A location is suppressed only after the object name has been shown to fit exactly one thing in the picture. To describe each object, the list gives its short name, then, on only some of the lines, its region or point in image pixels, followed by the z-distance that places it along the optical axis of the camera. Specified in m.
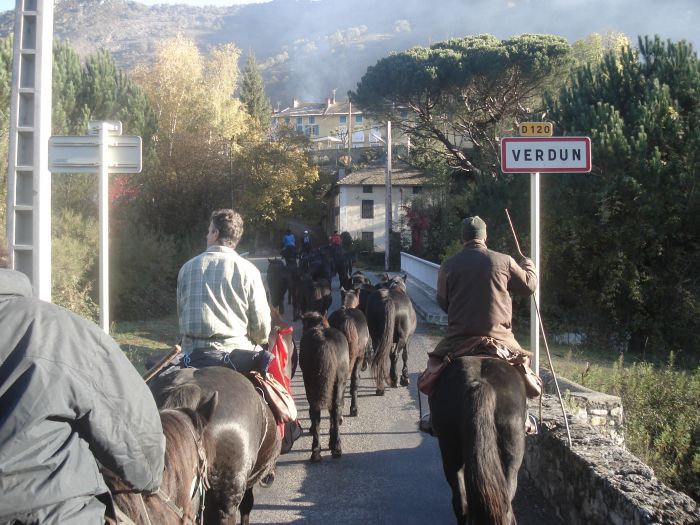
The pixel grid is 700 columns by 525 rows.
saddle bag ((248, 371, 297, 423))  4.92
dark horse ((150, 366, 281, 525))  3.96
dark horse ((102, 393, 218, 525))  2.76
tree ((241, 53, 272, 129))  82.62
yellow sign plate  7.23
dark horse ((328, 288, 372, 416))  8.98
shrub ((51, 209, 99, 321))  16.06
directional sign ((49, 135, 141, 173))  6.77
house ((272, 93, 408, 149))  121.81
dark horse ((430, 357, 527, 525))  4.50
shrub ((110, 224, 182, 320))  19.22
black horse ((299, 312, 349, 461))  7.45
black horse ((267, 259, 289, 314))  18.59
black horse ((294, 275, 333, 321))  14.89
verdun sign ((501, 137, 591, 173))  7.03
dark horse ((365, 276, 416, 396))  10.23
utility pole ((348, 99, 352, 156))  65.22
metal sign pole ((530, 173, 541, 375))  7.08
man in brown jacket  5.25
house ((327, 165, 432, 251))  55.78
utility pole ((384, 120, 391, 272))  36.84
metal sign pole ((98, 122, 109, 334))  7.02
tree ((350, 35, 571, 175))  29.78
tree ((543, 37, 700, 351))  16.41
